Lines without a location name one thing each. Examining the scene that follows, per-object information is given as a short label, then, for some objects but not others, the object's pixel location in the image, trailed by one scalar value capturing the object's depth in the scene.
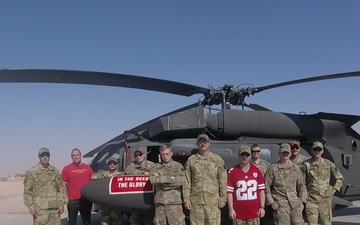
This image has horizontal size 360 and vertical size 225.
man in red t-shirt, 6.28
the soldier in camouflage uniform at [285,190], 5.20
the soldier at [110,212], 6.19
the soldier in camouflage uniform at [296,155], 5.92
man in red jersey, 4.93
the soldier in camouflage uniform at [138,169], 6.03
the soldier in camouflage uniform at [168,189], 5.01
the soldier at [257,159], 5.71
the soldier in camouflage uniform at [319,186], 5.70
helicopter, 6.52
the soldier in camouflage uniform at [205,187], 4.95
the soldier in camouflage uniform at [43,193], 5.48
